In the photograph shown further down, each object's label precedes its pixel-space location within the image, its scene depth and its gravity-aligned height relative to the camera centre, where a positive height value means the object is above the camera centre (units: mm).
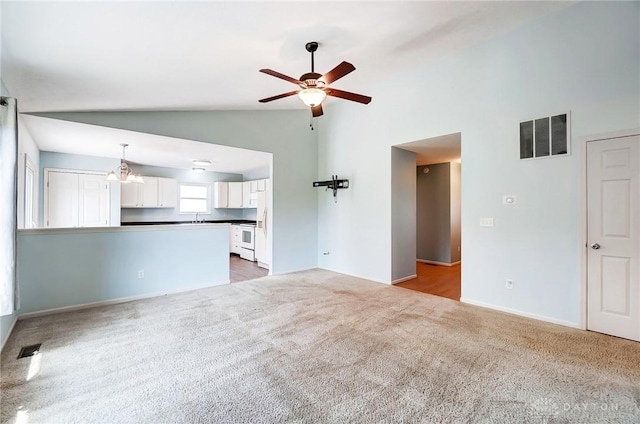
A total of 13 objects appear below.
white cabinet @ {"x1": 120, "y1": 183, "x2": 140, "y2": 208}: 6887 +415
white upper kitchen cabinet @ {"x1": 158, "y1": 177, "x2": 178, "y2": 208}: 7453 +523
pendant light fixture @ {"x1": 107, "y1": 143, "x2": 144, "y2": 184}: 5438 +708
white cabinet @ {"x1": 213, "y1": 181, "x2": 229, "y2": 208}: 8336 +530
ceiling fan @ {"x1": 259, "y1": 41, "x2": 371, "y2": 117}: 2727 +1326
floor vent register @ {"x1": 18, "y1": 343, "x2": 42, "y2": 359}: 2553 -1285
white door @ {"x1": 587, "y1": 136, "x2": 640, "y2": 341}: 2869 -253
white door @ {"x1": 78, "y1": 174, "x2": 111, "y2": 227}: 6176 +242
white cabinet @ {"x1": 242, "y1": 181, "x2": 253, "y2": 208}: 8099 +523
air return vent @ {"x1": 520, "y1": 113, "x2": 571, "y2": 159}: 3232 +895
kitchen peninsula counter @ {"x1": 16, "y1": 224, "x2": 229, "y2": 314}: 3520 -724
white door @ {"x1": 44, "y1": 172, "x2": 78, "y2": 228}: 5824 +251
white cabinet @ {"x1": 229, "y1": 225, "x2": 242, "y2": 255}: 7902 -772
